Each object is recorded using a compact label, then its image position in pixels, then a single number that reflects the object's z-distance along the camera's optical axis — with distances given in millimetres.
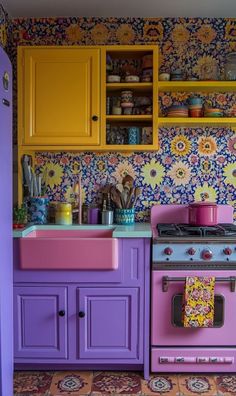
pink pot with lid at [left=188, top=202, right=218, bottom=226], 2881
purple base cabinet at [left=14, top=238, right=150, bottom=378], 2680
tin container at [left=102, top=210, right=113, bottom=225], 3074
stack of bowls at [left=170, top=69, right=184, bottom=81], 3028
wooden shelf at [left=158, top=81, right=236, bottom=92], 2936
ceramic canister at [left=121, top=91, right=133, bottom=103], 3026
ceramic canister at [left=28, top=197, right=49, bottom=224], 3062
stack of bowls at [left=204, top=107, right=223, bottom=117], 3008
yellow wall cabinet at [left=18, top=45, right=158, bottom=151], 2910
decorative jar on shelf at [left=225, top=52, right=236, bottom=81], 3052
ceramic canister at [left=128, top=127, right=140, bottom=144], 3043
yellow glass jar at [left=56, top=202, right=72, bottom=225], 3080
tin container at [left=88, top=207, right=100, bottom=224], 3136
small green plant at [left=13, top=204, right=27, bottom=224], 2934
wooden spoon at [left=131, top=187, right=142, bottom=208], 3178
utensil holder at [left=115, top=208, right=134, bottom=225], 3070
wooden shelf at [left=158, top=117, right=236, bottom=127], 2949
